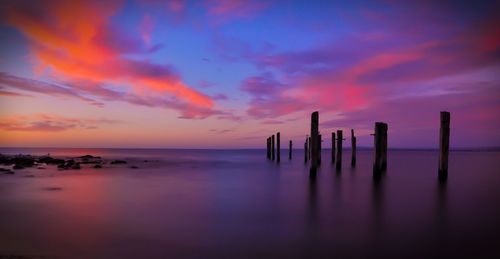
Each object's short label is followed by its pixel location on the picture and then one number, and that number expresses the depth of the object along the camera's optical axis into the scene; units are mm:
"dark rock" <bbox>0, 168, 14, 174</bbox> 20144
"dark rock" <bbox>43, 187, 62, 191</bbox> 14223
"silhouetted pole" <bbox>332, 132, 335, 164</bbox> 26497
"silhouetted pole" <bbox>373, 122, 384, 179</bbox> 16438
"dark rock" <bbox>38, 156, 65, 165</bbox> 30072
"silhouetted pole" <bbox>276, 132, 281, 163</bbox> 34391
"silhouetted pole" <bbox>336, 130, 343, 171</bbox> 23672
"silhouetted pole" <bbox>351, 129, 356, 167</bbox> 25194
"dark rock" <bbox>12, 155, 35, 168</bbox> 26234
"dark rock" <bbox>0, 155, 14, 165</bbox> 28828
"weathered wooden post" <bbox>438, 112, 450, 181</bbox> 14086
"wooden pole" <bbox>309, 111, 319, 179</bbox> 15008
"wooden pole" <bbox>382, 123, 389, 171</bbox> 17666
